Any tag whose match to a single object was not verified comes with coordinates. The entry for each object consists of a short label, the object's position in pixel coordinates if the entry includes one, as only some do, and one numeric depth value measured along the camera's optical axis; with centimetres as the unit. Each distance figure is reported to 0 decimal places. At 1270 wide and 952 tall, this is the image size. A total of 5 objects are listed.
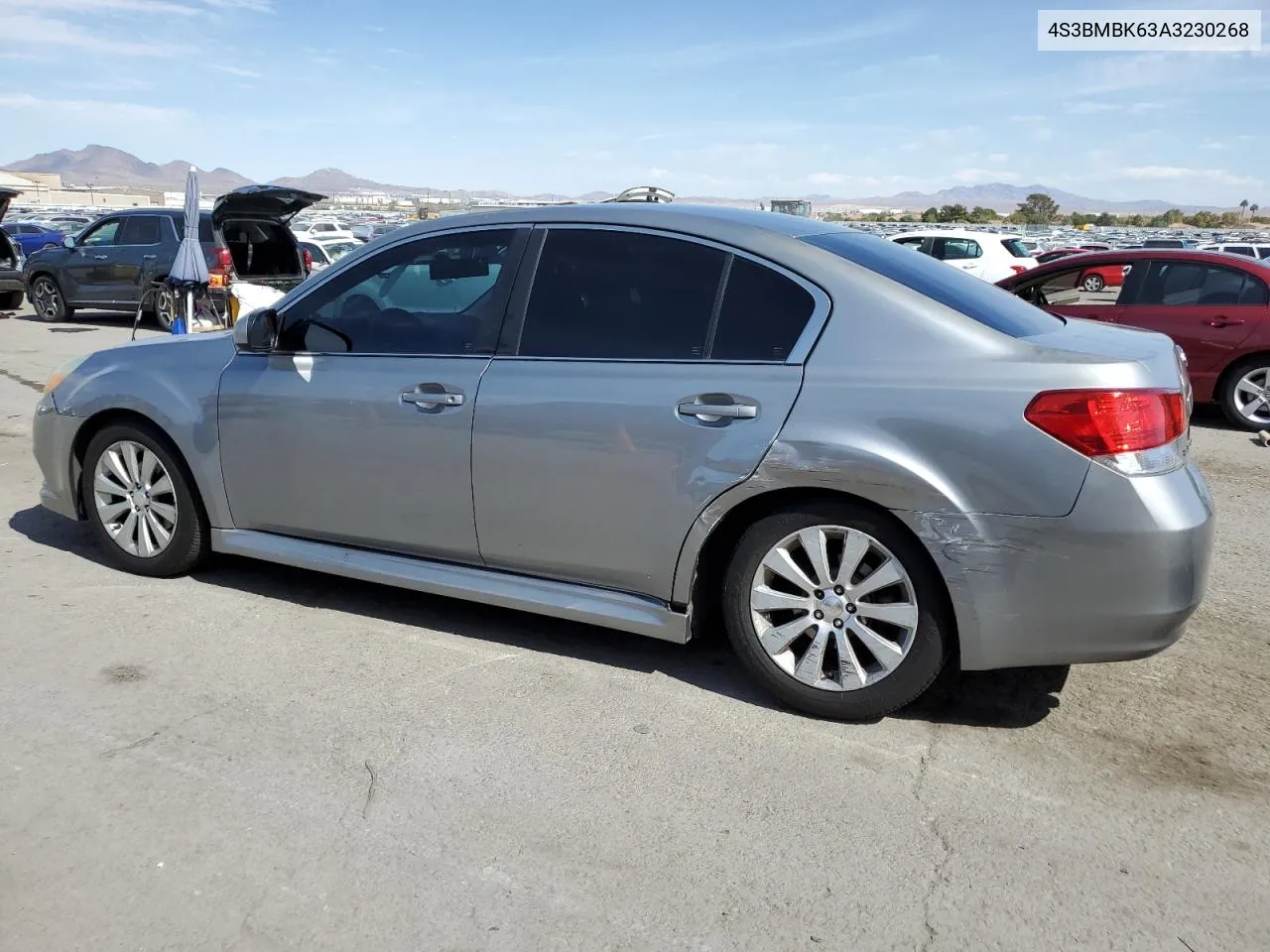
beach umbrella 1309
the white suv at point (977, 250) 1870
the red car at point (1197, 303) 938
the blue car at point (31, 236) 3014
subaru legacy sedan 335
